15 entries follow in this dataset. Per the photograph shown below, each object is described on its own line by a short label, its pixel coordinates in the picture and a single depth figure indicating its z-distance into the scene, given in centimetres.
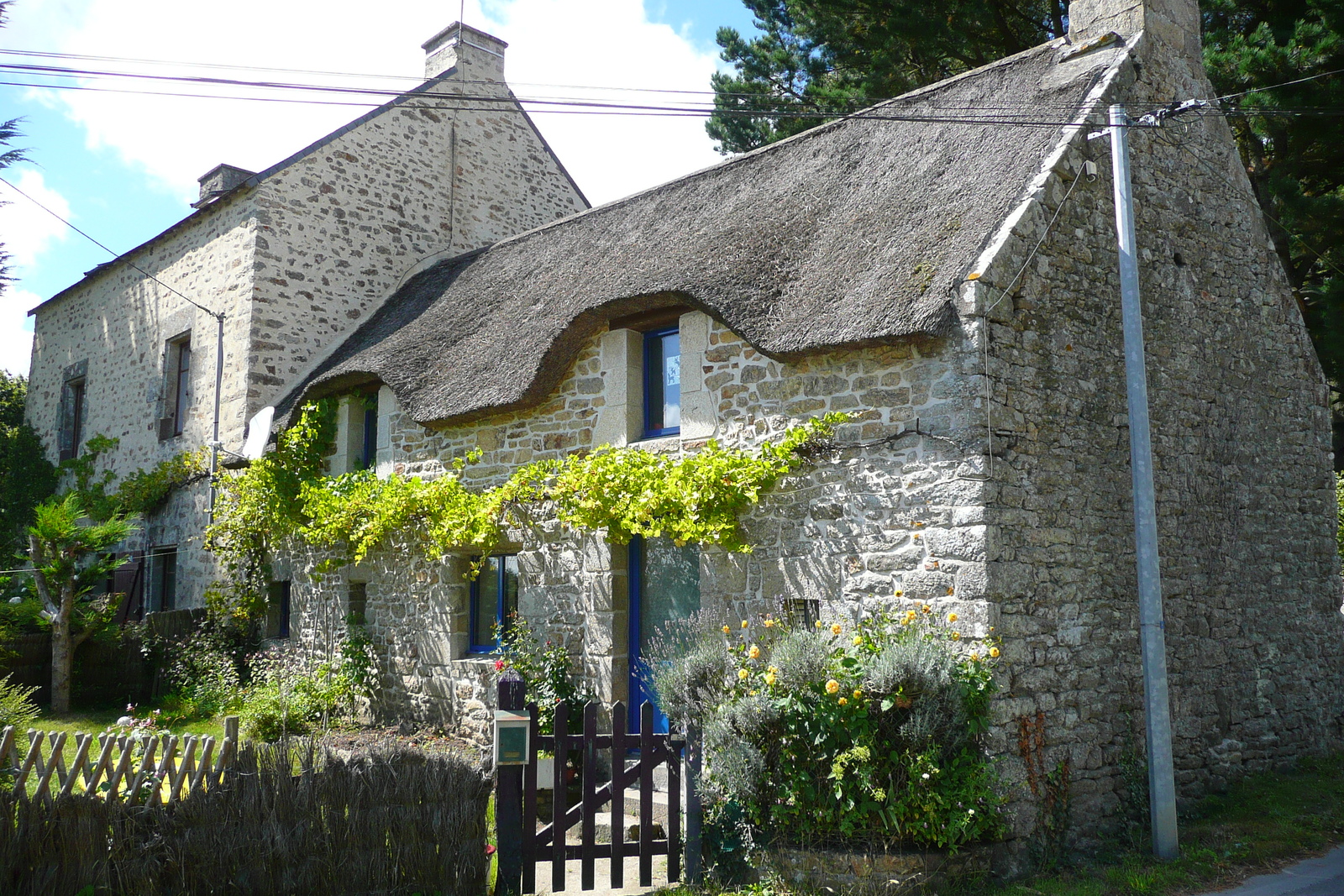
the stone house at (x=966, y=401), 655
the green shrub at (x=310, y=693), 980
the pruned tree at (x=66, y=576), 1145
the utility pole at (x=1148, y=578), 626
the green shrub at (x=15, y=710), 770
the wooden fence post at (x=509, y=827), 559
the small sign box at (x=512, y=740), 562
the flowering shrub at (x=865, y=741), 562
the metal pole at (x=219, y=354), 1330
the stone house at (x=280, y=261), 1316
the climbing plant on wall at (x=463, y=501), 731
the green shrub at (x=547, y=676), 832
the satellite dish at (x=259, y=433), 1162
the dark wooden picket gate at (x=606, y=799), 569
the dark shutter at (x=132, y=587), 1424
